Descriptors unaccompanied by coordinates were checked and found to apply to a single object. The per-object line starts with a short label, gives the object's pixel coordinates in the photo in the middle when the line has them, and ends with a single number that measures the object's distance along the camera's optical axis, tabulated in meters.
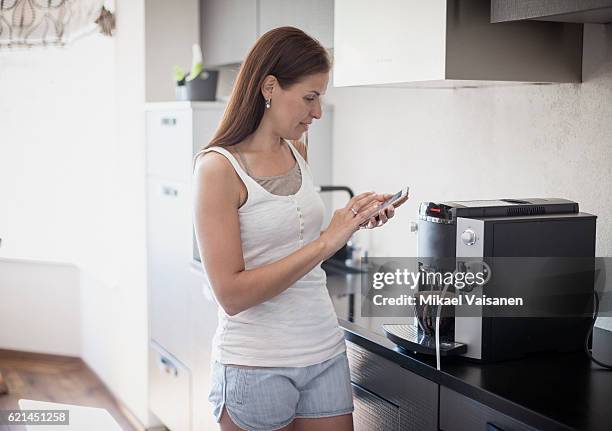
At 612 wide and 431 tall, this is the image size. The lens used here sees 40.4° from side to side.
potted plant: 3.44
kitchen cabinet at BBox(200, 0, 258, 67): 3.29
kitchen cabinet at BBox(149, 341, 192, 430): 3.41
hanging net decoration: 4.15
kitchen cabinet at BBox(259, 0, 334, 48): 2.74
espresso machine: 1.88
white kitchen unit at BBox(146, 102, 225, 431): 3.22
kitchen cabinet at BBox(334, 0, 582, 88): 2.07
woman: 1.83
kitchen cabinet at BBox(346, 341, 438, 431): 1.97
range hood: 1.74
